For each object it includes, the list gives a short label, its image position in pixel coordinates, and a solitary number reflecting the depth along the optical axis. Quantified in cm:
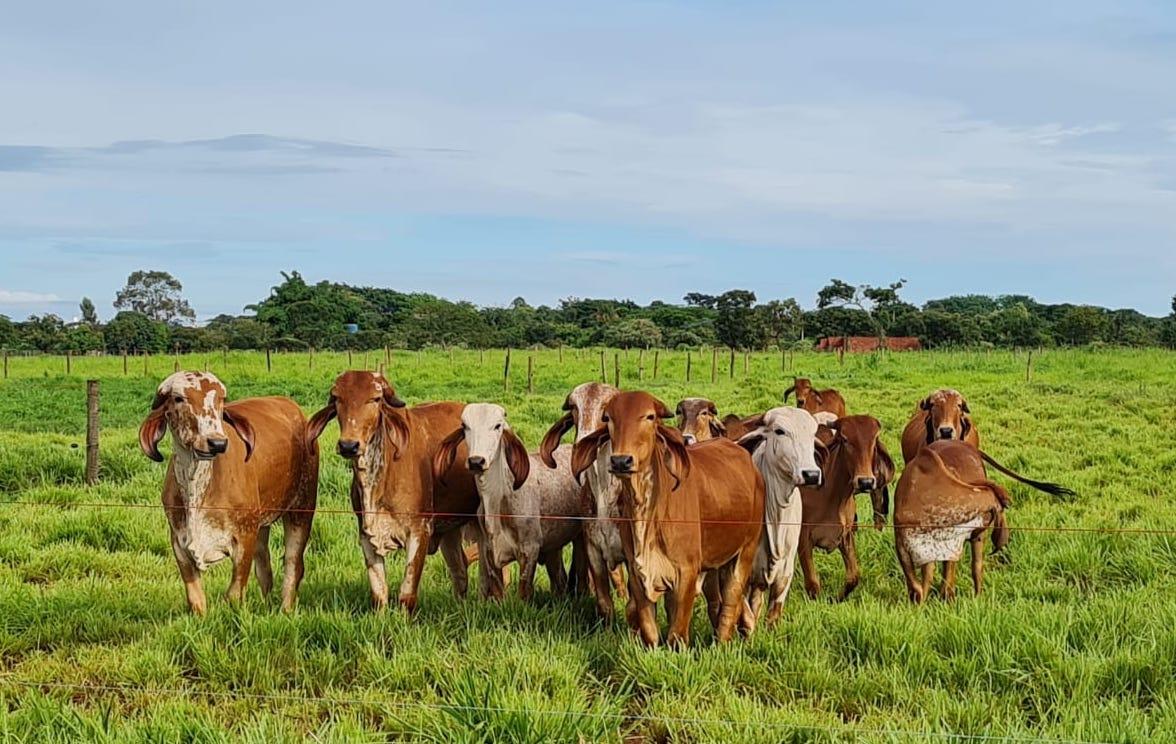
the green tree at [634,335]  6009
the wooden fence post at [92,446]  1157
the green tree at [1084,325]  6038
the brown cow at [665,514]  544
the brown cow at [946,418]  902
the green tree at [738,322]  5962
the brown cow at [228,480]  617
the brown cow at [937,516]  715
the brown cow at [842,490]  731
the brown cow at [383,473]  636
